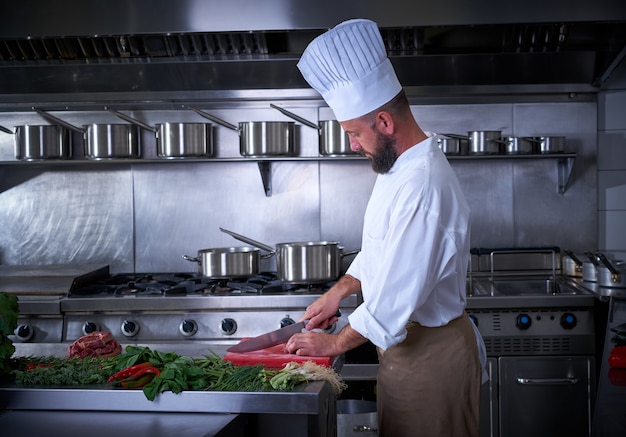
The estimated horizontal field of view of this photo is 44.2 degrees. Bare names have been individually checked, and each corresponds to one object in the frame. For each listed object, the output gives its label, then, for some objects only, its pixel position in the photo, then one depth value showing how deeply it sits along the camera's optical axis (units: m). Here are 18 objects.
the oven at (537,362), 3.57
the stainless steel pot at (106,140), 4.20
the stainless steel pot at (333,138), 4.07
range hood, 3.79
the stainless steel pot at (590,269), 3.84
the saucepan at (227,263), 3.83
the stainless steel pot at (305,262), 3.71
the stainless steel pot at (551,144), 4.08
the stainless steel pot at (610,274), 3.70
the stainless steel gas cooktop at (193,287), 3.72
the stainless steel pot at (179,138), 4.12
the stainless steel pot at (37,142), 4.24
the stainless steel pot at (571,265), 4.05
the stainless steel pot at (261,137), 4.07
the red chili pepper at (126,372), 1.93
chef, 2.10
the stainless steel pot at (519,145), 4.09
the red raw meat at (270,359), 2.09
